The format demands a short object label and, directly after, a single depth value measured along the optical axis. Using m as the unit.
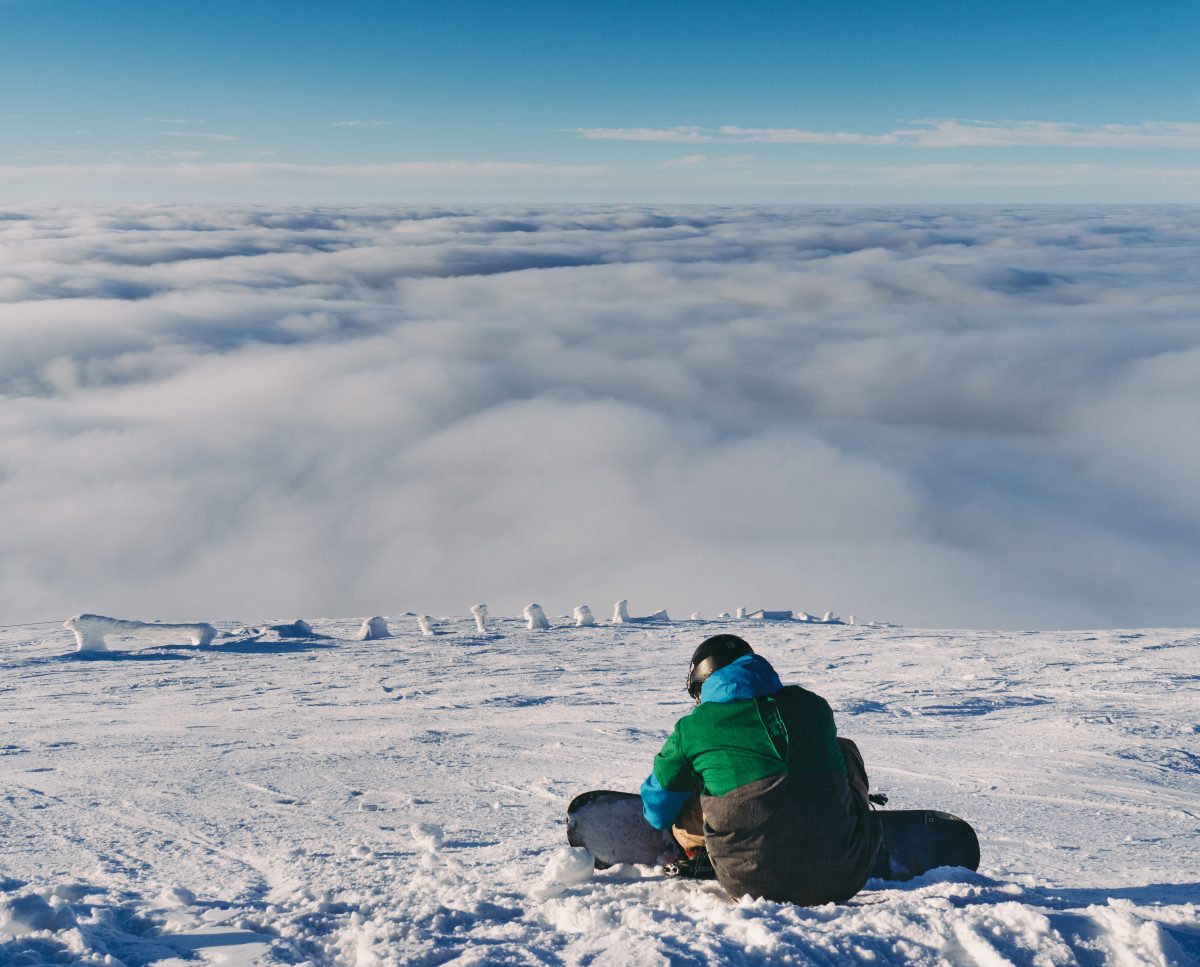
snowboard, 3.73
